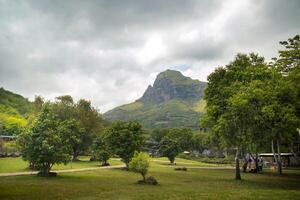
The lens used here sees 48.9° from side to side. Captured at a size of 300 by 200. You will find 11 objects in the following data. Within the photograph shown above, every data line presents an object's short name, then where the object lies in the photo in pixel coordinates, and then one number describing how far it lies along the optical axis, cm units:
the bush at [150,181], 3459
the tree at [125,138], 5681
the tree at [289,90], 3553
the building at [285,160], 8500
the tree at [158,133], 16512
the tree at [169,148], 7794
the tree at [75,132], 6986
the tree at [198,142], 15049
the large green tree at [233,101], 3944
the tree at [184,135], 14450
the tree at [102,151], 6469
